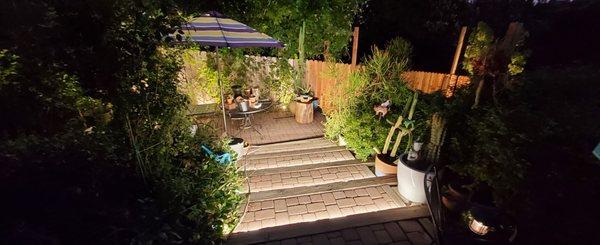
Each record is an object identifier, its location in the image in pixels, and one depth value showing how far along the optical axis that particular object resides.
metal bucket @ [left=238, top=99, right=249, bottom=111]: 5.74
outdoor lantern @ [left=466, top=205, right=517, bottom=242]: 2.16
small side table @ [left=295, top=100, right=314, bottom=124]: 7.05
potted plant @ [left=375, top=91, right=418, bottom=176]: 4.19
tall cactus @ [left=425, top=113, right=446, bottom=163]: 3.51
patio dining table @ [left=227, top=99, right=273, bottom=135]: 5.77
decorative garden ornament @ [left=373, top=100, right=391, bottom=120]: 4.88
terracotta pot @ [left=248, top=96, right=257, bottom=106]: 6.12
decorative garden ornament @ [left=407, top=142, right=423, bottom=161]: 3.77
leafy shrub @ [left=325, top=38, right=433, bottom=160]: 4.79
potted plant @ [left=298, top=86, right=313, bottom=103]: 7.16
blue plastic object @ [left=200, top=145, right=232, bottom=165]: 3.93
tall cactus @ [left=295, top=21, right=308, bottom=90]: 8.09
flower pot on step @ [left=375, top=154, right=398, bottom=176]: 4.39
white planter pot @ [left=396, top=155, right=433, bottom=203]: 3.63
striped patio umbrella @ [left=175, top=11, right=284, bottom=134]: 4.16
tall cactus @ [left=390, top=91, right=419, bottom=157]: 4.08
